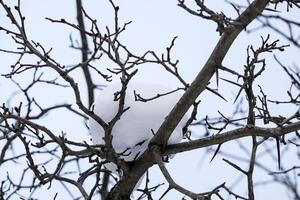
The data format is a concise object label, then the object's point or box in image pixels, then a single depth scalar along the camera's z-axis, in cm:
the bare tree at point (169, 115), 418
